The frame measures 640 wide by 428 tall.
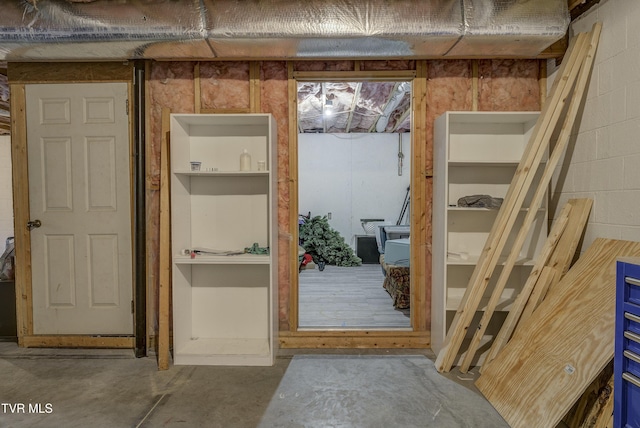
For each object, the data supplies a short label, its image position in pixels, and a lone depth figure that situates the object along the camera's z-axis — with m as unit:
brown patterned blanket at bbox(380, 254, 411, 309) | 3.71
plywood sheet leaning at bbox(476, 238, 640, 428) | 1.71
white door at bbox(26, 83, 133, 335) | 2.77
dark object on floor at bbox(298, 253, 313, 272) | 6.01
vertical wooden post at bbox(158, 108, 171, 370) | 2.47
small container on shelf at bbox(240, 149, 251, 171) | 2.61
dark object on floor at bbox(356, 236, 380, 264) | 6.81
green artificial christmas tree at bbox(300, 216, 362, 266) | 6.40
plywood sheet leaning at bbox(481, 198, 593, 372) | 2.22
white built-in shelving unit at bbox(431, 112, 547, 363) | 2.63
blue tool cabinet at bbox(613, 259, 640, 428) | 1.26
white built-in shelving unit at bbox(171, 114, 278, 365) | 2.66
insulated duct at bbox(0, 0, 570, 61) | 2.23
